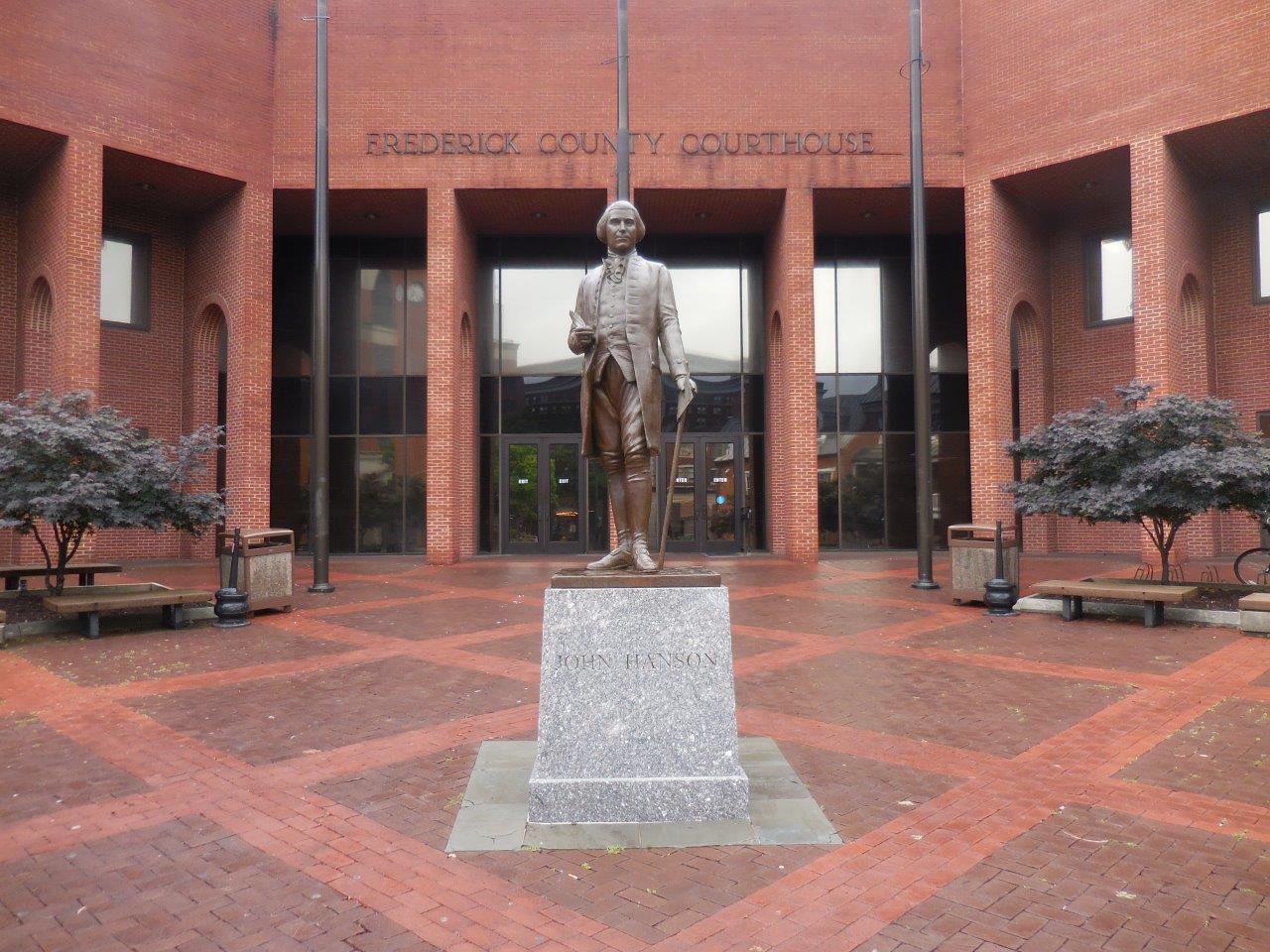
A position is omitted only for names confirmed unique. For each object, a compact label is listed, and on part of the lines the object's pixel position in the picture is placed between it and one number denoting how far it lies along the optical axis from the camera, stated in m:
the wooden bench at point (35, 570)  12.47
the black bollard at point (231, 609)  10.98
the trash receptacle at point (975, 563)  12.39
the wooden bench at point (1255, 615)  9.79
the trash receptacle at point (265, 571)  11.75
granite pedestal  4.48
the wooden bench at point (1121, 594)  10.52
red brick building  16.94
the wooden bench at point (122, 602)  10.18
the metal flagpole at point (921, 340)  14.38
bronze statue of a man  5.25
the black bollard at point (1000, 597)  11.57
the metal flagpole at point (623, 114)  14.64
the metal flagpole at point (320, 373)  14.62
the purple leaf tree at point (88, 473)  10.27
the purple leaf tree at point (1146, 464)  10.88
